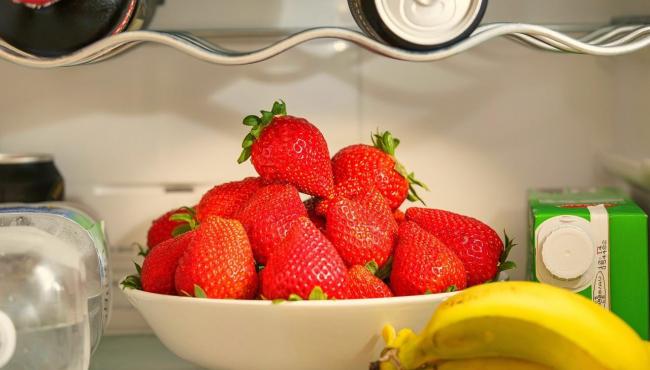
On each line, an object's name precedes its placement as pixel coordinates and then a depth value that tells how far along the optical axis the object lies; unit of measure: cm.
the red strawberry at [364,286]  86
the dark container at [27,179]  118
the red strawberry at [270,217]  89
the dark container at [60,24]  94
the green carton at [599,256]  102
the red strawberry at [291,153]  95
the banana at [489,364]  79
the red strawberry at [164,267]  92
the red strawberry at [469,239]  94
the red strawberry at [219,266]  85
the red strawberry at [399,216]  100
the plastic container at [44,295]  90
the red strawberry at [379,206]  93
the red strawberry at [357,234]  89
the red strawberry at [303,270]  82
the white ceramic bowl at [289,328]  82
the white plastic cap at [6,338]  83
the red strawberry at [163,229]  111
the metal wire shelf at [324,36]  93
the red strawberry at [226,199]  98
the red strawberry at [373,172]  97
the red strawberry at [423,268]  88
